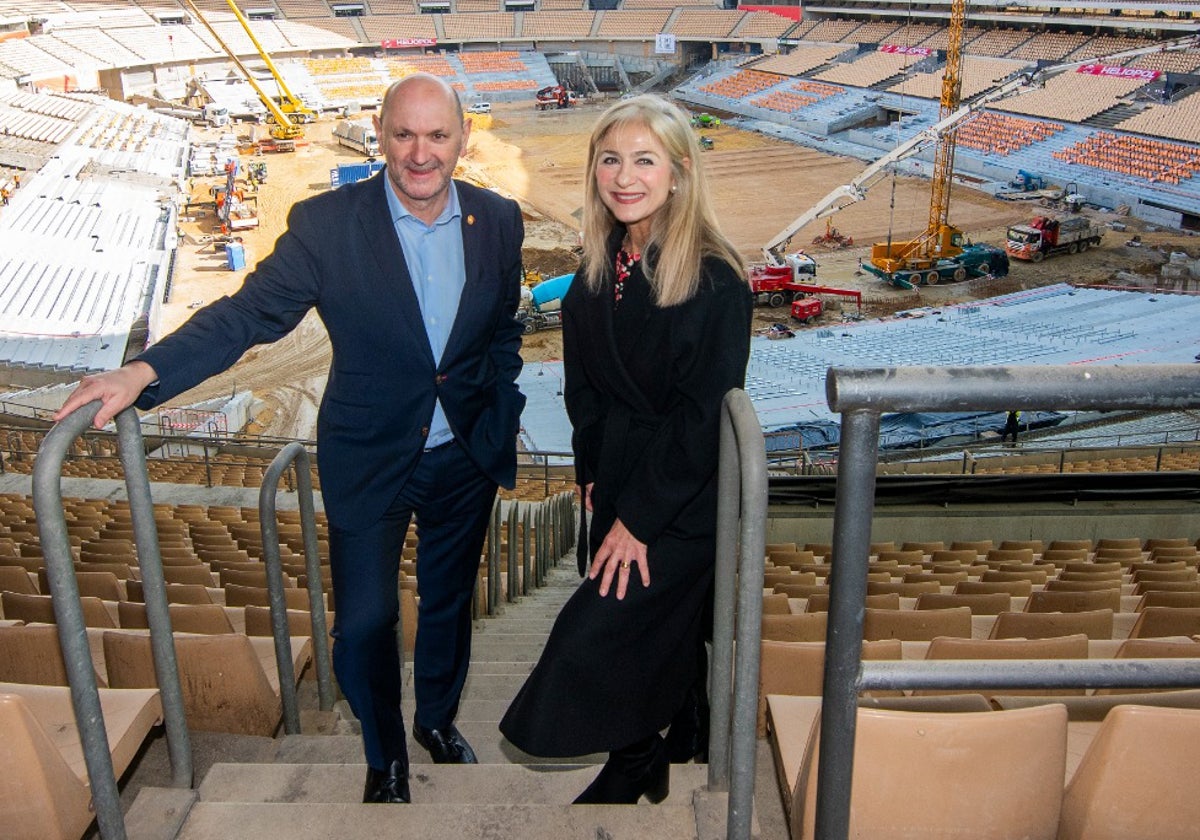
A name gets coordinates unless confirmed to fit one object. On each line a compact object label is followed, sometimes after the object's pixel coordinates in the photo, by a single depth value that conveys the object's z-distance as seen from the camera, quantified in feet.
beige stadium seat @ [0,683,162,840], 5.89
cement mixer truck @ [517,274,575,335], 74.95
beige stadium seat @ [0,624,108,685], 9.14
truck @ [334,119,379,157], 131.13
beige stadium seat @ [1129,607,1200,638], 11.75
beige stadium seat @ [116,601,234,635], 11.75
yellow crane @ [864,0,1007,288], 86.07
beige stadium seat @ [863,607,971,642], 12.00
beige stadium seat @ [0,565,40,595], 15.29
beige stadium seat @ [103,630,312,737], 9.12
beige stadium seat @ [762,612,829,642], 11.03
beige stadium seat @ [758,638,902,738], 9.08
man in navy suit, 8.68
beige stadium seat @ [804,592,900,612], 14.02
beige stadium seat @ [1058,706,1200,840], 5.27
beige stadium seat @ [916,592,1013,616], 14.76
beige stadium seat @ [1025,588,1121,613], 14.52
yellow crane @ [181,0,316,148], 144.15
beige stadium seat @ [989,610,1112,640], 11.62
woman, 7.94
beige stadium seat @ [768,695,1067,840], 5.33
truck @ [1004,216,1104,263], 90.38
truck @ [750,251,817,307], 80.33
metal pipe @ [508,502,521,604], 21.68
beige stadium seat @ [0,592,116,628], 12.87
